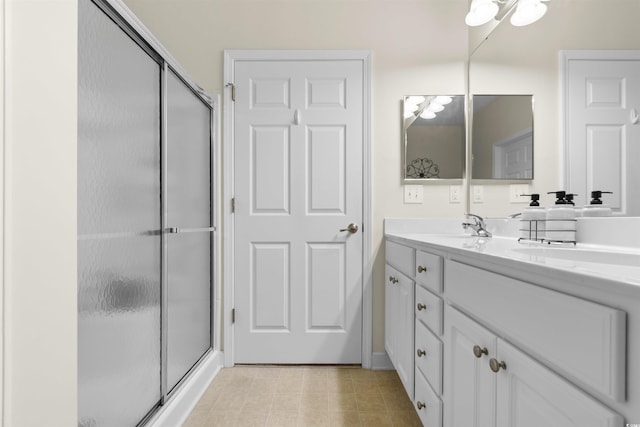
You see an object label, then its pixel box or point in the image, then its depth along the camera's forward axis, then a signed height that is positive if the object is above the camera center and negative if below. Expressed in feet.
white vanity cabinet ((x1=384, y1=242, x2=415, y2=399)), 5.14 -1.60
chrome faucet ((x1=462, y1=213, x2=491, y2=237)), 5.82 -0.25
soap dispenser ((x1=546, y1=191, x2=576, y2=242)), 4.28 -0.10
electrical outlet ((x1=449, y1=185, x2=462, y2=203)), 7.34 +0.36
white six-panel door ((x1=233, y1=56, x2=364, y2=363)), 7.29 +0.05
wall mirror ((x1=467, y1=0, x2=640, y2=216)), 3.82 +2.07
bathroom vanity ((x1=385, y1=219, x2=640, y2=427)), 1.55 -0.77
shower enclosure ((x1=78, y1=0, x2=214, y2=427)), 3.21 -0.12
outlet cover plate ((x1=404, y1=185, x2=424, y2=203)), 7.34 +0.38
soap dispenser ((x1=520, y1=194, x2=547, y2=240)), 4.65 -0.11
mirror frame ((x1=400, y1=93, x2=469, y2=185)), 7.30 +0.97
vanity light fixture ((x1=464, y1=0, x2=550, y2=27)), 5.12 +3.44
